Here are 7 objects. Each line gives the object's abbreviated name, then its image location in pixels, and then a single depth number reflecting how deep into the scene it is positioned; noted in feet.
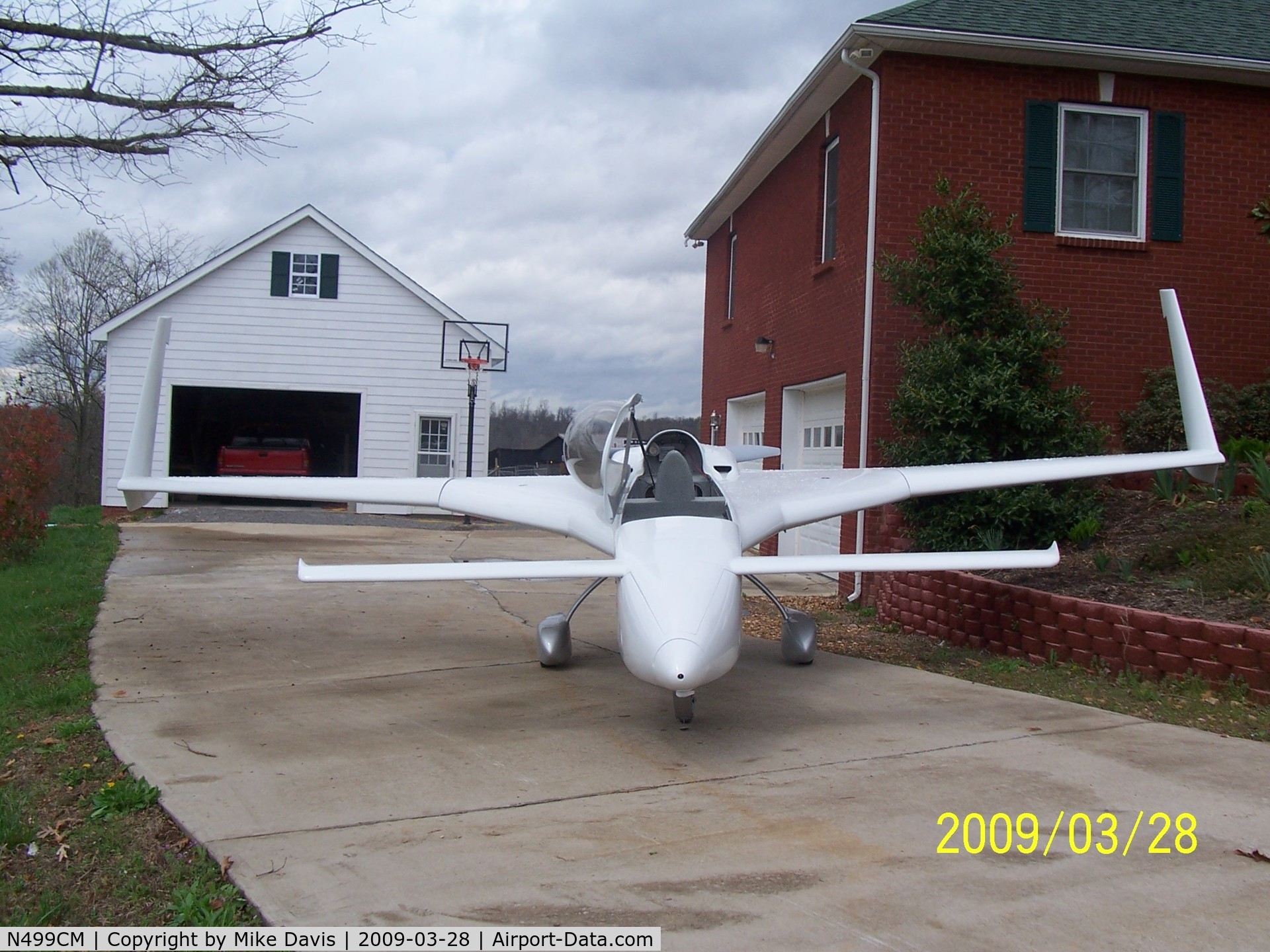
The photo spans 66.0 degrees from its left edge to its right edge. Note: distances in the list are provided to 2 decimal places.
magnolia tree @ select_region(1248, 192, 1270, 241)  29.35
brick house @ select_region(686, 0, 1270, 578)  35.17
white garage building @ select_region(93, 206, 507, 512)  70.59
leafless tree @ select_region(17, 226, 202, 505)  134.31
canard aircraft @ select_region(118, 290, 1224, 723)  16.62
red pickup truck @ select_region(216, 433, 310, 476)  76.28
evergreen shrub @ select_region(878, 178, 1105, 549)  29.53
